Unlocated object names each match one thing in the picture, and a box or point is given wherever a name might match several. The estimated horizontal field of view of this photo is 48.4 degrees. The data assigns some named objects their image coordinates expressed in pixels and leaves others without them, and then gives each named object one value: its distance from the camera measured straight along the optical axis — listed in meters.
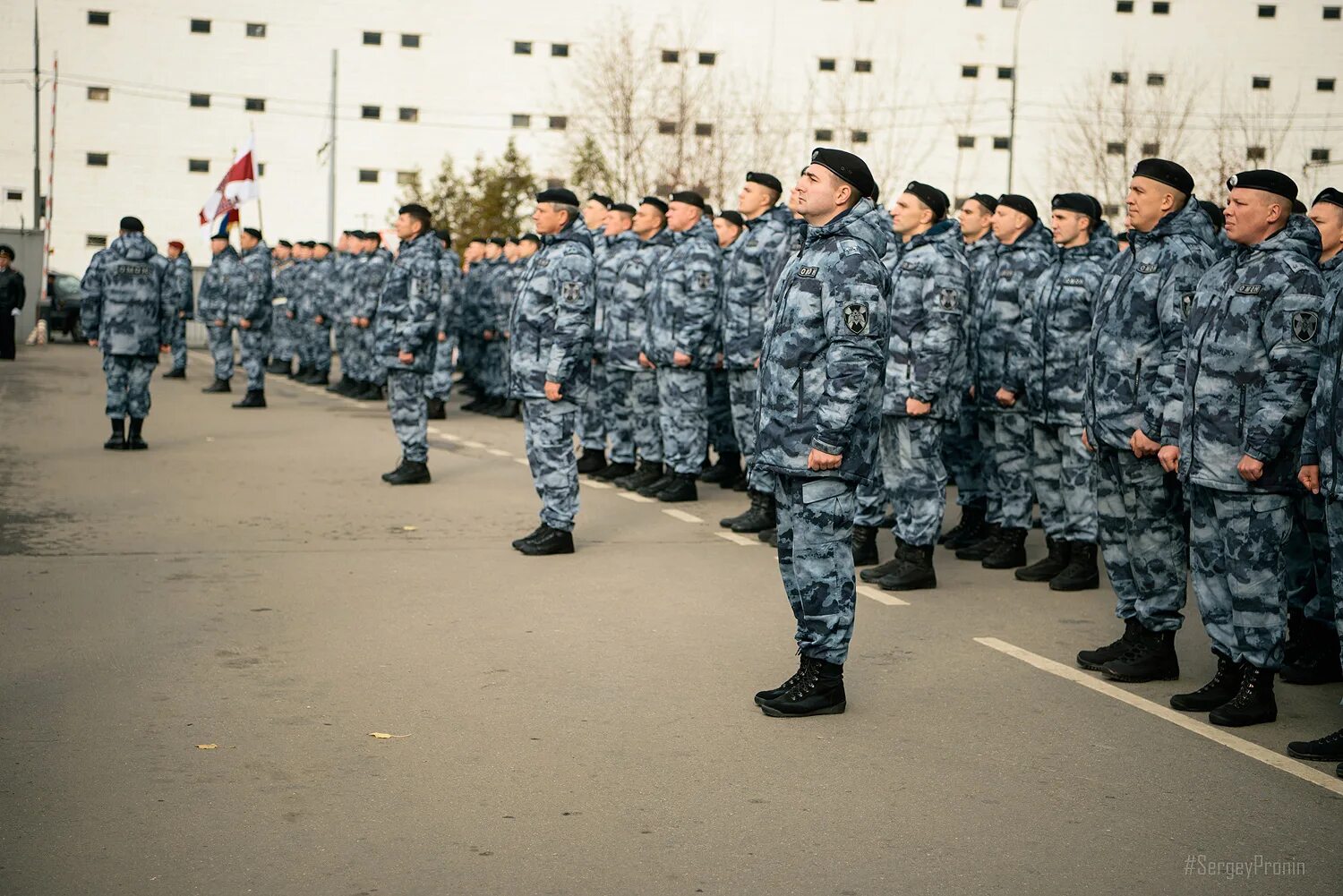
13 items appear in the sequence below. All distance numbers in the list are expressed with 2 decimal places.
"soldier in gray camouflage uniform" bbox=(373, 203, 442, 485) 12.16
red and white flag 25.73
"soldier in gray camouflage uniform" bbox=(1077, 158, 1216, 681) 6.60
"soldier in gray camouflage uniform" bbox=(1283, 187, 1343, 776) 5.40
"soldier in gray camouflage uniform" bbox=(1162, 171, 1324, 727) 5.77
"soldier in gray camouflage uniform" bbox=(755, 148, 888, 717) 5.84
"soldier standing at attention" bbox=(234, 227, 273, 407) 20.70
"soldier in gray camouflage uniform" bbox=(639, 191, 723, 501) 11.97
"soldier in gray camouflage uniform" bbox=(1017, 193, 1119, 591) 8.79
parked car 35.53
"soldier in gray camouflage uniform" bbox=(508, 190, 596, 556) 9.42
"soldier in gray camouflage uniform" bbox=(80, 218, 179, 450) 14.47
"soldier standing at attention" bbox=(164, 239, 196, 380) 25.03
